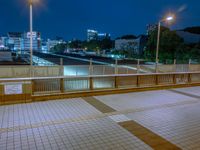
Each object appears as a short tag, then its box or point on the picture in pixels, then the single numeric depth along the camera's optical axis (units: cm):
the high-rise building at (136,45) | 5996
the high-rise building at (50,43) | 18381
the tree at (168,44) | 2848
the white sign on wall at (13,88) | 638
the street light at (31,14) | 721
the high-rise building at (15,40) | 14825
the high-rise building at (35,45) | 14581
